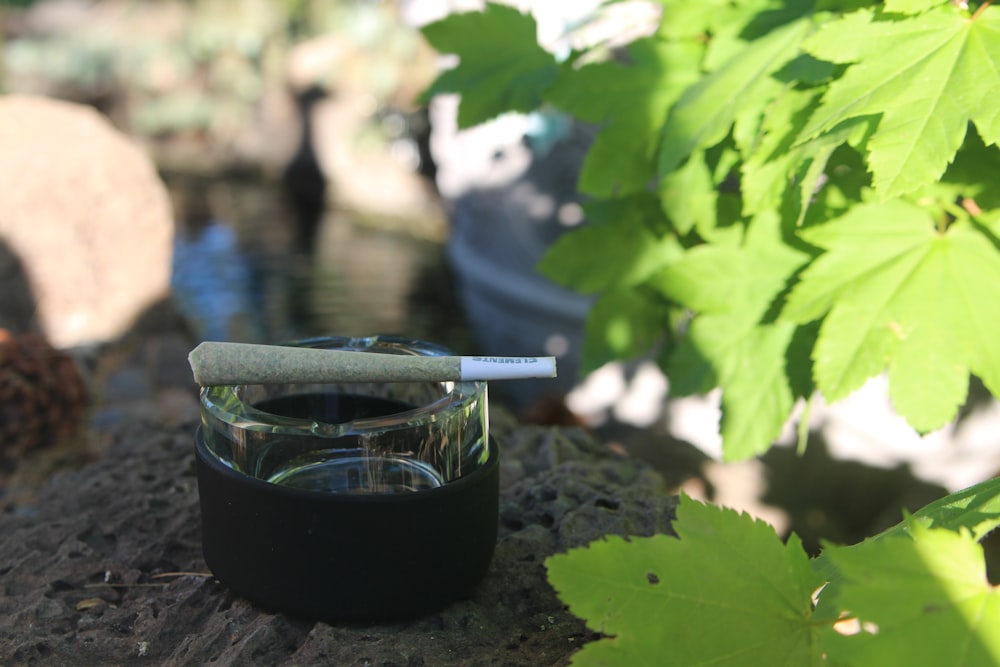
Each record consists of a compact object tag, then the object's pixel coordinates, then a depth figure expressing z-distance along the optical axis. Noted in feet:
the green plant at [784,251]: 1.21
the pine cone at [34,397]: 2.25
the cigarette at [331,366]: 1.40
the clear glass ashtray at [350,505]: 1.42
